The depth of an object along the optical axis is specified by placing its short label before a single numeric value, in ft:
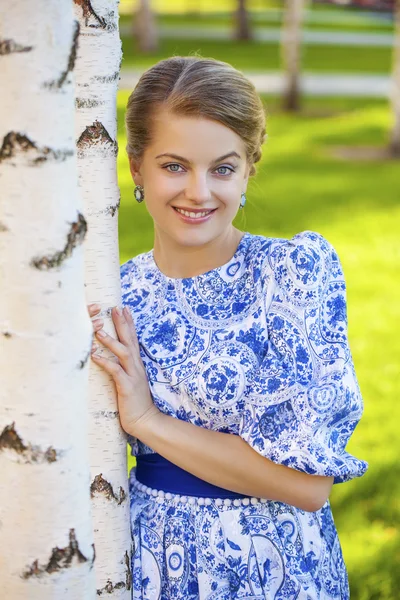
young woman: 7.15
